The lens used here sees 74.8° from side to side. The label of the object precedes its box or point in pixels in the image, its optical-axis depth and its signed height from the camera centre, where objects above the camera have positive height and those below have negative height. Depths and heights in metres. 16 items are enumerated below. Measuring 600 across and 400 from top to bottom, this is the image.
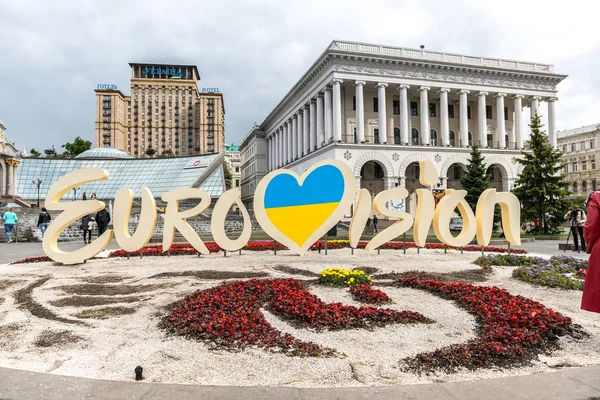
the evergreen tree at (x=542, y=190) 31.38 +1.90
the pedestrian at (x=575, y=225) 17.00 -0.51
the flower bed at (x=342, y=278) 8.78 -1.41
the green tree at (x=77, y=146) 99.81 +18.37
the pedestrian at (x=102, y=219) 17.12 -0.07
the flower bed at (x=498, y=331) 4.57 -1.62
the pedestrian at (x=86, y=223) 18.81 -0.26
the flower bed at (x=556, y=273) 9.20 -1.56
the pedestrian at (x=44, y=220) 21.67 -0.11
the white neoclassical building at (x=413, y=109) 46.28 +13.87
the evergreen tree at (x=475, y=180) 37.38 +3.39
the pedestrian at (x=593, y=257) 4.39 -0.49
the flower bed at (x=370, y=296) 7.37 -1.55
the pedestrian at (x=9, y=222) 22.52 -0.22
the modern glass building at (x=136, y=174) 62.44 +7.28
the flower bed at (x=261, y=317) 5.17 -1.57
